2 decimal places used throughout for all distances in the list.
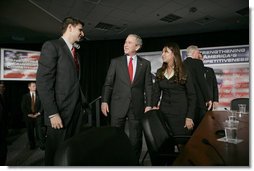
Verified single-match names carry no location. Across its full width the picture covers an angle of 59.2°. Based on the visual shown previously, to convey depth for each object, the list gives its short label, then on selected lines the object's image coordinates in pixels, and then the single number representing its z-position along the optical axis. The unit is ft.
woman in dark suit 6.63
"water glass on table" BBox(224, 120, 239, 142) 4.38
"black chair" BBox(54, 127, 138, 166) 2.61
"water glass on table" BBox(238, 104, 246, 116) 5.89
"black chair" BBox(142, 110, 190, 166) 4.56
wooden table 3.37
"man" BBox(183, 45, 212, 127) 6.41
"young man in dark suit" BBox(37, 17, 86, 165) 5.16
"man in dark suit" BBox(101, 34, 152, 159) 6.97
